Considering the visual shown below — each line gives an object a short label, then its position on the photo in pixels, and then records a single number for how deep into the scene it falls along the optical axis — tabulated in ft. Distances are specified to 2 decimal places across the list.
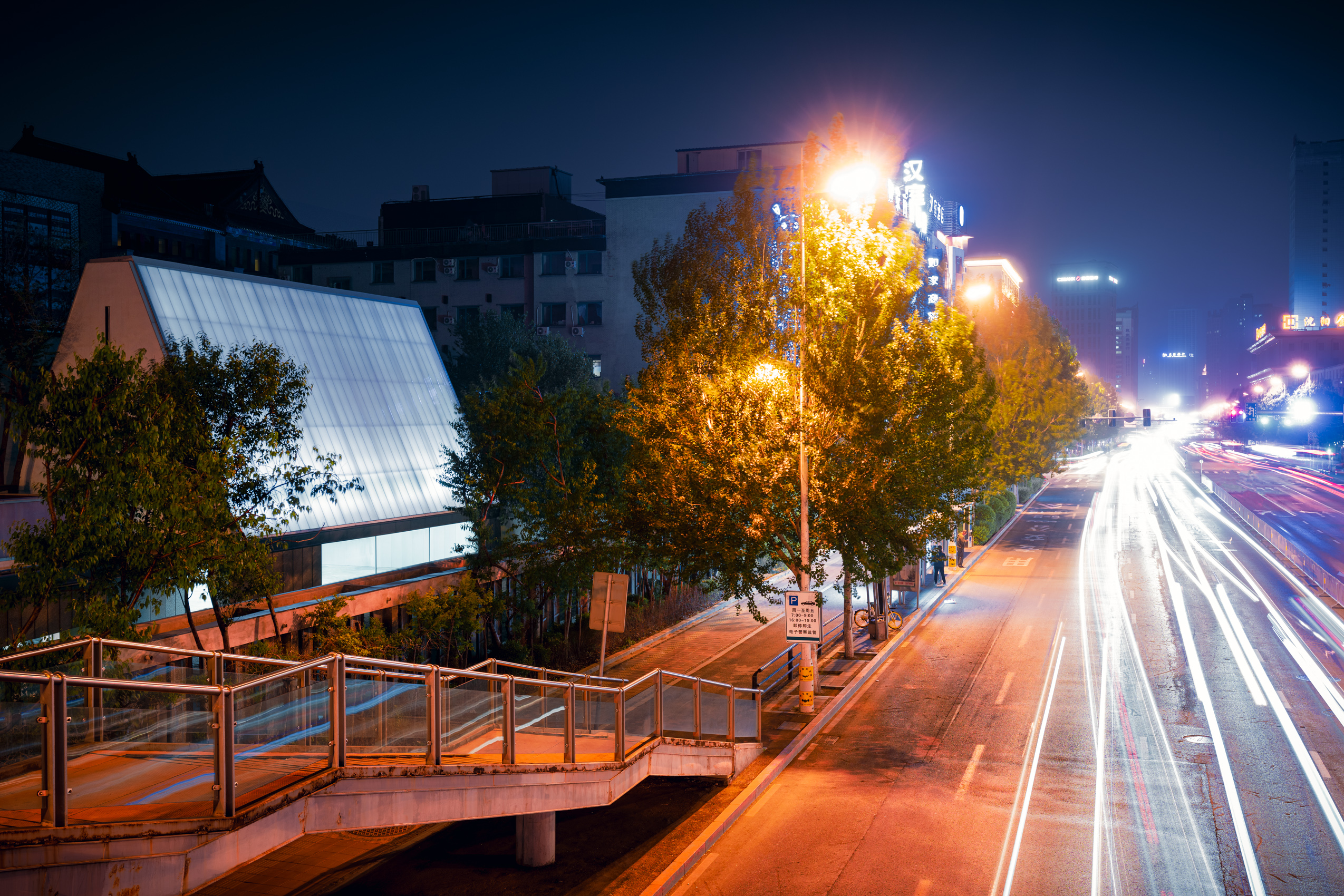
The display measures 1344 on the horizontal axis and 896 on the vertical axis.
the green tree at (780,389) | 68.03
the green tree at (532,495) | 80.84
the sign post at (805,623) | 68.18
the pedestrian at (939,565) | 97.73
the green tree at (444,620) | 70.74
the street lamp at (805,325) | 69.00
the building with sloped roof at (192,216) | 205.46
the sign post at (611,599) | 55.77
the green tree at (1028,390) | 194.29
